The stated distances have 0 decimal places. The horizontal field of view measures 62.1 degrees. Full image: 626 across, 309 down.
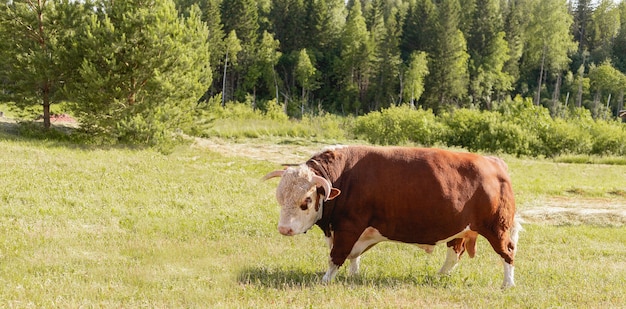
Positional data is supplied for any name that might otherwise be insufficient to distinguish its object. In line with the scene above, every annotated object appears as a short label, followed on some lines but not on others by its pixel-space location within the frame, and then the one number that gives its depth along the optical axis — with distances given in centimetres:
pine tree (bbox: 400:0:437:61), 7381
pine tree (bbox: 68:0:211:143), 2312
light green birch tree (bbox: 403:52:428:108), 6556
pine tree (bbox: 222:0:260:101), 7400
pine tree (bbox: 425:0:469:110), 6806
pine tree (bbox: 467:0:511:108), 7525
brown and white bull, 717
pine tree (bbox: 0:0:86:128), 2339
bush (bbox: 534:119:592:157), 4012
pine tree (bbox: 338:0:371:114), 7256
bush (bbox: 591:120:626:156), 4097
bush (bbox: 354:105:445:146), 4147
